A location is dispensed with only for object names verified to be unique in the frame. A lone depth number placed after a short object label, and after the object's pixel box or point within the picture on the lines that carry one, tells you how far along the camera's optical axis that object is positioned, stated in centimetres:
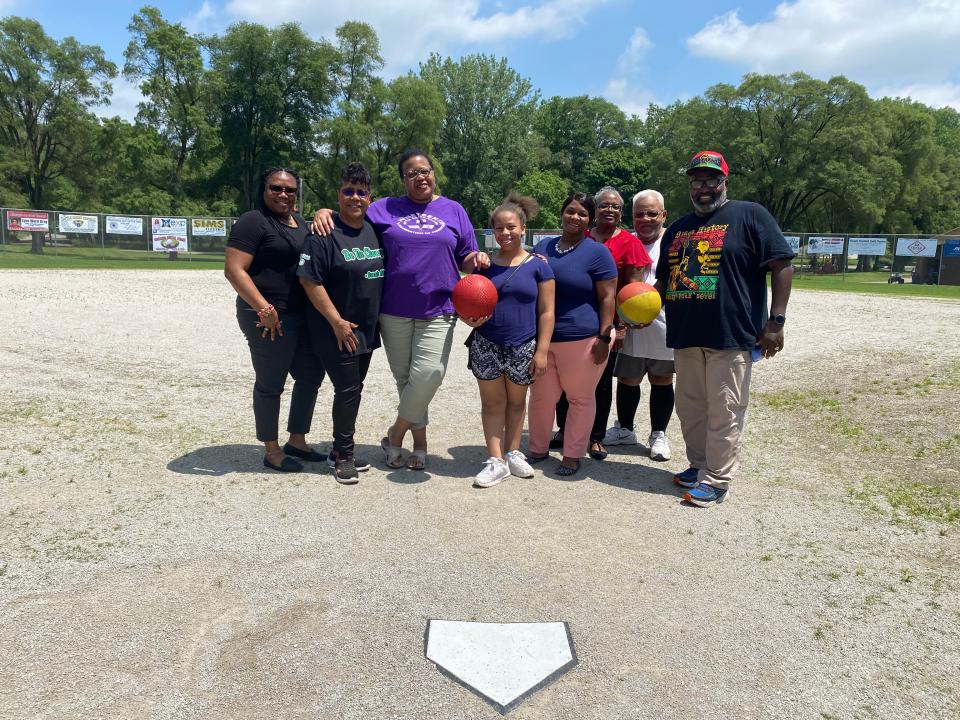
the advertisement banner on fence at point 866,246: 3372
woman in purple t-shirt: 480
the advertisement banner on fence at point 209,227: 3756
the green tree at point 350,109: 5119
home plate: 271
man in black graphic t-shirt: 450
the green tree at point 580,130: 8669
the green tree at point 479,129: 5791
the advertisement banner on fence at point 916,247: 3288
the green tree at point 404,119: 5216
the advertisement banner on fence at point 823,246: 3447
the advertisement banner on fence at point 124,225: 3484
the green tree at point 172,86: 5112
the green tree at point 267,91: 5153
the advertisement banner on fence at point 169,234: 3616
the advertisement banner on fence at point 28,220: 3300
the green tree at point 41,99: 4941
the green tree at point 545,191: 5769
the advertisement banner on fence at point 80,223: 3406
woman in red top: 540
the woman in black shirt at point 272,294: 465
